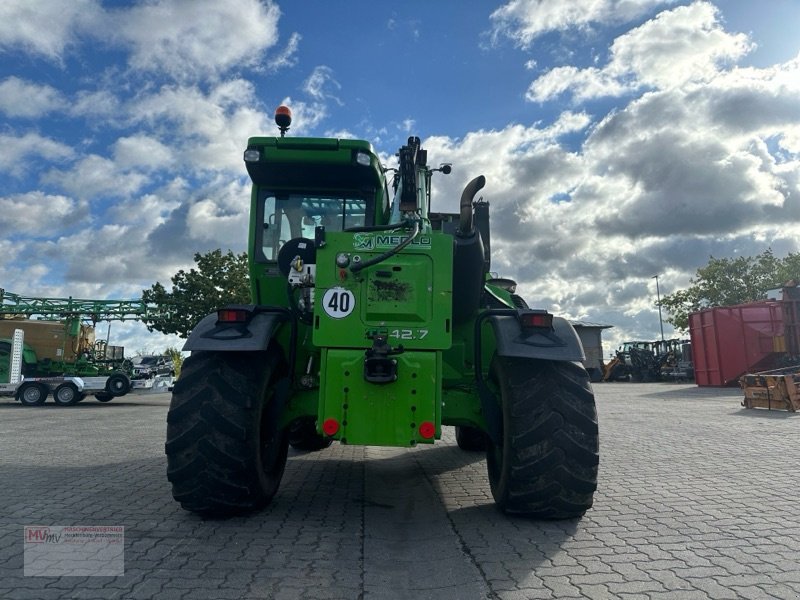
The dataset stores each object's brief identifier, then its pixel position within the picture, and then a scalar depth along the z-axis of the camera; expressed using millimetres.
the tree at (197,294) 31141
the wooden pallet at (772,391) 13242
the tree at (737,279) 46094
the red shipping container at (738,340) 21234
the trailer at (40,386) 20422
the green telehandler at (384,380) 4086
